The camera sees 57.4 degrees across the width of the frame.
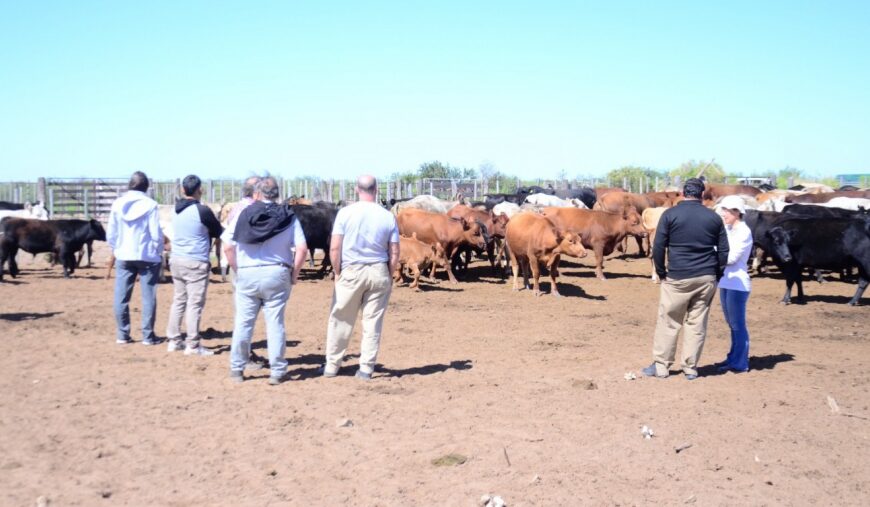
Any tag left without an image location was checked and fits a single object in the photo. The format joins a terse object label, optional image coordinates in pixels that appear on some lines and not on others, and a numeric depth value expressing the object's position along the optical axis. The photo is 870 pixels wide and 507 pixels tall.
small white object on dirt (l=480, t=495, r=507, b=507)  4.92
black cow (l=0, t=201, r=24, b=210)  22.25
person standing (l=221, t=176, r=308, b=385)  7.38
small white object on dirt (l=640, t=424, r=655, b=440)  6.31
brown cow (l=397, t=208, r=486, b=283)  17.27
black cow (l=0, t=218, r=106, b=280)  16.09
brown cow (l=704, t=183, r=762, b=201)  27.66
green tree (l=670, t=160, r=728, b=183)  46.09
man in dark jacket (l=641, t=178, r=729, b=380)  7.77
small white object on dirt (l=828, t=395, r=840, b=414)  7.02
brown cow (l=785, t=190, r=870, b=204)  22.58
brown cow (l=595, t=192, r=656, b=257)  25.42
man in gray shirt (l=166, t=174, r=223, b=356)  8.64
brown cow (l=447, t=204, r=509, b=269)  18.23
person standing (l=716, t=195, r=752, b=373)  8.17
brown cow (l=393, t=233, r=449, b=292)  15.41
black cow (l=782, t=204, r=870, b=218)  17.80
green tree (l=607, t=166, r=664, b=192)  48.06
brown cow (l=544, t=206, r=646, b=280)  17.83
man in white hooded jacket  8.98
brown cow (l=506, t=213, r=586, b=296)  14.89
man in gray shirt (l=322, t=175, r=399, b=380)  7.57
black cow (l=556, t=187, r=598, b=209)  31.88
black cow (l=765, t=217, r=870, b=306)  13.64
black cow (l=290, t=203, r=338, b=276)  17.62
